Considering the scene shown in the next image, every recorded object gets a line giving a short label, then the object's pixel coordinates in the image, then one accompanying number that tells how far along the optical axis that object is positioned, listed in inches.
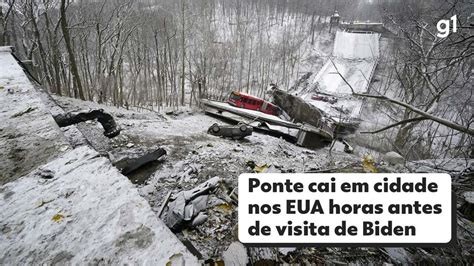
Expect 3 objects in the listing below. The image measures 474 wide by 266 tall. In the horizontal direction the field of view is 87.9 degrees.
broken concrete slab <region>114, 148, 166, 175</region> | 191.0
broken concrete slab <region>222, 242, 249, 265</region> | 108.4
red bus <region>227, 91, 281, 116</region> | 642.2
